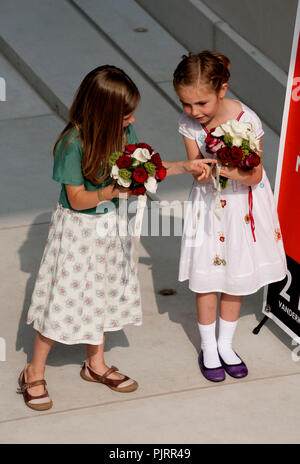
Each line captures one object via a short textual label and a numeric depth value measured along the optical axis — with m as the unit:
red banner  9.14
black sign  9.66
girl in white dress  8.42
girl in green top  8.00
